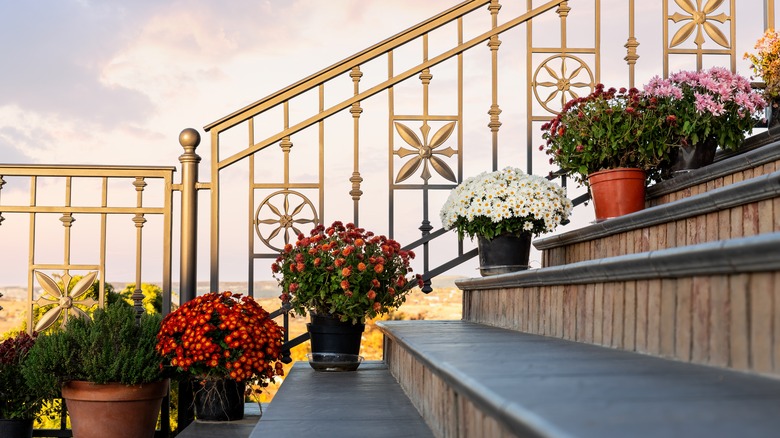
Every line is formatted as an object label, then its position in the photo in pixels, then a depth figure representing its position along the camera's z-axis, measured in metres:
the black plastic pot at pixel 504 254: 3.49
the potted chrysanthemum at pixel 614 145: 3.31
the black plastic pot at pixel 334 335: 3.35
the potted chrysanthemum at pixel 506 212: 3.44
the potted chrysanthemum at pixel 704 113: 3.39
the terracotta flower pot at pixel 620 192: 3.29
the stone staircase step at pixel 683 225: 1.92
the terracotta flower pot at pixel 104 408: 3.33
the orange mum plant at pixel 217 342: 3.24
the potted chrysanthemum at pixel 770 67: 3.79
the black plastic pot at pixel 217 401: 3.41
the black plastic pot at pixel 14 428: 3.57
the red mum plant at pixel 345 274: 3.30
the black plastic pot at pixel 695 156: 3.42
